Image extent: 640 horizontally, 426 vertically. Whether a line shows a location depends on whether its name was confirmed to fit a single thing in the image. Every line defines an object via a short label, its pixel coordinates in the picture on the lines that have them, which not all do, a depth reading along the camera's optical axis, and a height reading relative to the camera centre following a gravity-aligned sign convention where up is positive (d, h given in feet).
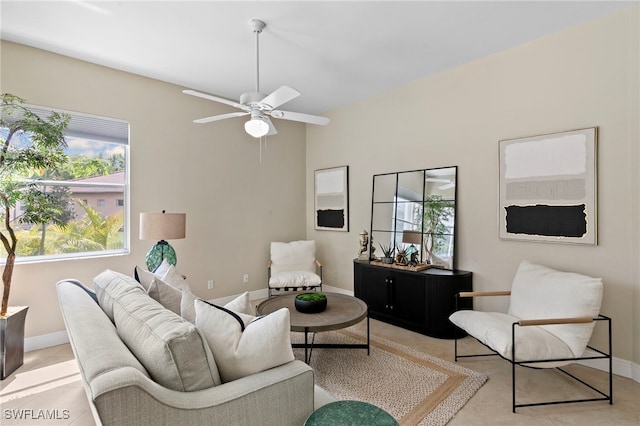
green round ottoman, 4.01 -2.63
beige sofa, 3.18 -1.92
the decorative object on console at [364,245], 14.30 -1.42
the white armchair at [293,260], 14.64 -2.28
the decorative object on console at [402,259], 12.46 -1.77
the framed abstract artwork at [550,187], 9.00 +0.82
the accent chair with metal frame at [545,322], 7.35 -2.83
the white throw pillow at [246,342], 4.47 -1.84
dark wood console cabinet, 11.00 -3.06
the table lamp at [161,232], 10.75 -0.64
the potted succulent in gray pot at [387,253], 13.04 -1.67
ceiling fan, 8.11 +2.85
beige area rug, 7.21 -4.37
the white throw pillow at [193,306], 5.41 -1.68
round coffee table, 8.29 -2.88
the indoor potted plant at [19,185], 8.57 +0.77
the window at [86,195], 10.50 +0.64
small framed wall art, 15.99 +0.78
